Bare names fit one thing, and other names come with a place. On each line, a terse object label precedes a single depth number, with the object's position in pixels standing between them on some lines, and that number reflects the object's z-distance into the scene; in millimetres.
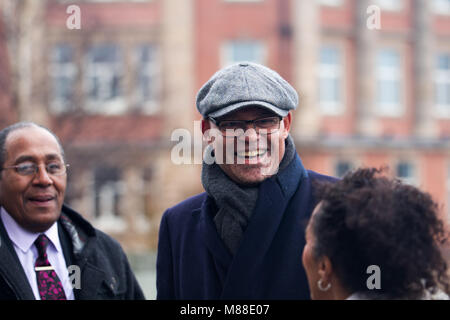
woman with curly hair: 4242
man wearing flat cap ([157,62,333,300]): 5453
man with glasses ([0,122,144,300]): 6387
